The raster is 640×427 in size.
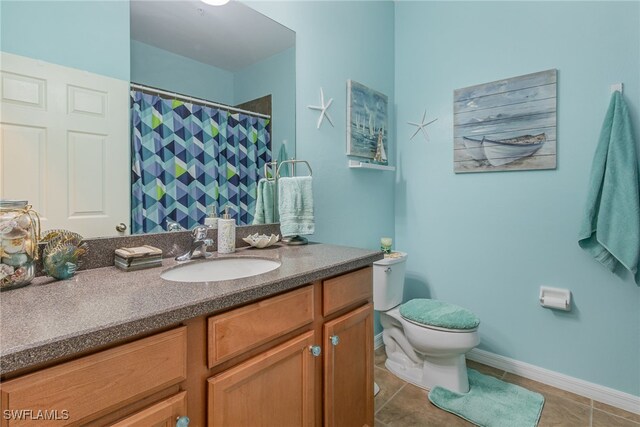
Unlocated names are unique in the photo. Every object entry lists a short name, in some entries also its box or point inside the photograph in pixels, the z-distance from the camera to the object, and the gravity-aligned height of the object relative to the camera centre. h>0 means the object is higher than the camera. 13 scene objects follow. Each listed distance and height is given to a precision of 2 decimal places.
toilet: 1.74 -0.73
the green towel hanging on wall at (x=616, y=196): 1.62 +0.07
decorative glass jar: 0.79 -0.10
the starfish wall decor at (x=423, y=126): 2.39 +0.63
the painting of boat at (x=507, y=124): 1.90 +0.54
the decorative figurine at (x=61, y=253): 0.88 -0.14
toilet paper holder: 1.84 -0.53
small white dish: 1.46 -0.16
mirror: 0.91 +0.43
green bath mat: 1.60 -1.07
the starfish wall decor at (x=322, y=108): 1.90 +0.60
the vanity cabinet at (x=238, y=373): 0.56 -0.40
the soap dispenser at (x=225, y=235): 1.34 -0.12
